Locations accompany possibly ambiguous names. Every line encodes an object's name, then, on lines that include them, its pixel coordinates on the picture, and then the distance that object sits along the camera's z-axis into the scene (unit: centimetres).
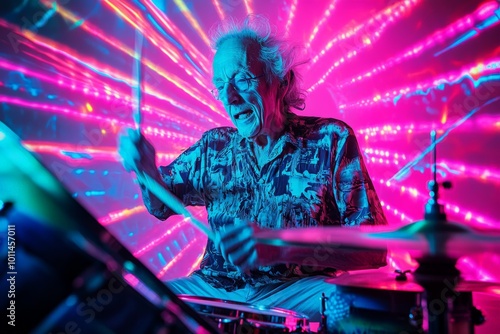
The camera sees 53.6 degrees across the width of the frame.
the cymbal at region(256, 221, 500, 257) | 77
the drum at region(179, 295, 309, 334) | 97
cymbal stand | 85
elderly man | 168
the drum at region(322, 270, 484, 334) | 89
